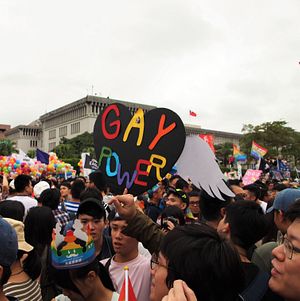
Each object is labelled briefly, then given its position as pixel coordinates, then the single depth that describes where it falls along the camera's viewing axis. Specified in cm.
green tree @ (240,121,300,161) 4347
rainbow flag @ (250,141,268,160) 1922
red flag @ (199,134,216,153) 1328
